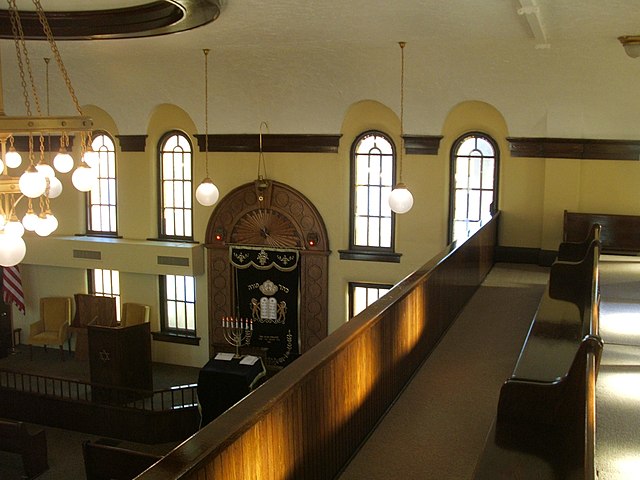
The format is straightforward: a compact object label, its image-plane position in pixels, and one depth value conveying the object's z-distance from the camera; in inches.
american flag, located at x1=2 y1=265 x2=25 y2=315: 494.9
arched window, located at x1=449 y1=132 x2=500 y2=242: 411.5
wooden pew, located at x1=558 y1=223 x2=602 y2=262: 287.9
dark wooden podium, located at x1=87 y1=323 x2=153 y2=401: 415.8
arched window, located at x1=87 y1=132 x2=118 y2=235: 496.7
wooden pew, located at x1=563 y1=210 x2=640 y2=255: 348.8
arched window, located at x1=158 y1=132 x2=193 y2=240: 475.8
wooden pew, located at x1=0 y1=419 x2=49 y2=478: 337.1
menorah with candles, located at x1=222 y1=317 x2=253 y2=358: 452.1
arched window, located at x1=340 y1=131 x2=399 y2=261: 430.9
